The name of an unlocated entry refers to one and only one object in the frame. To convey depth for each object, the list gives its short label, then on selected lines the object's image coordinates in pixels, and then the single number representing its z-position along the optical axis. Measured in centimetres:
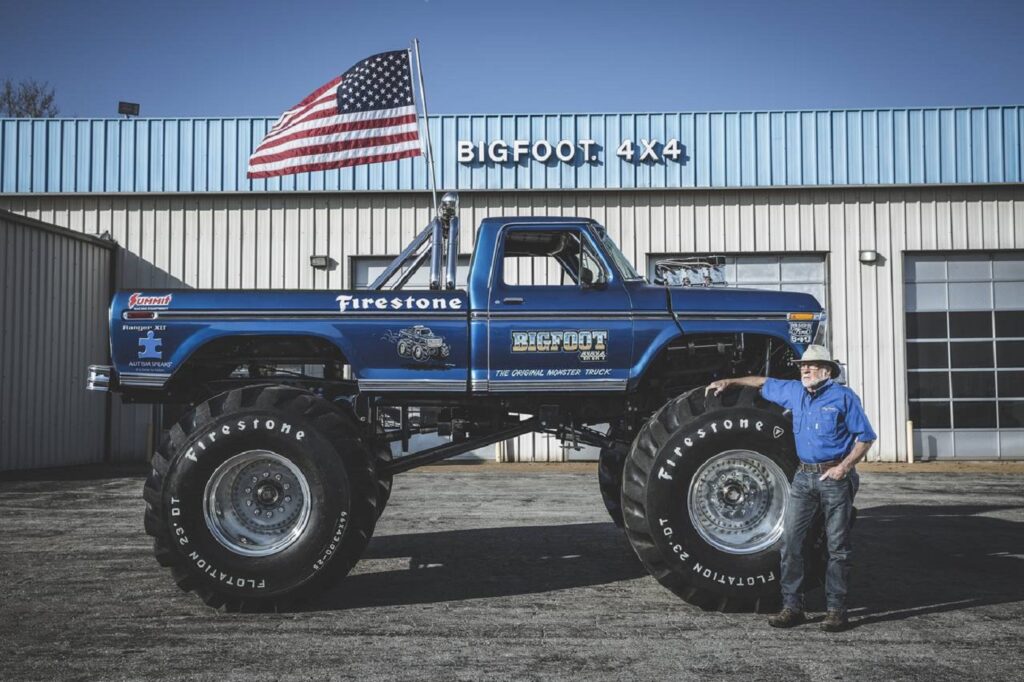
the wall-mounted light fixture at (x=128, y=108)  2045
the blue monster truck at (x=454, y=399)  598
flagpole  774
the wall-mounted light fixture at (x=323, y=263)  1814
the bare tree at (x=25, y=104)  3888
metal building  1808
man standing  554
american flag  821
